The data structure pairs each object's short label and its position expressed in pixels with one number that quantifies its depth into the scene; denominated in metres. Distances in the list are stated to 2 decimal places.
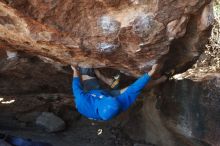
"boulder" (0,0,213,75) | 3.21
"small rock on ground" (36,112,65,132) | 5.52
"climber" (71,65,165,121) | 3.58
